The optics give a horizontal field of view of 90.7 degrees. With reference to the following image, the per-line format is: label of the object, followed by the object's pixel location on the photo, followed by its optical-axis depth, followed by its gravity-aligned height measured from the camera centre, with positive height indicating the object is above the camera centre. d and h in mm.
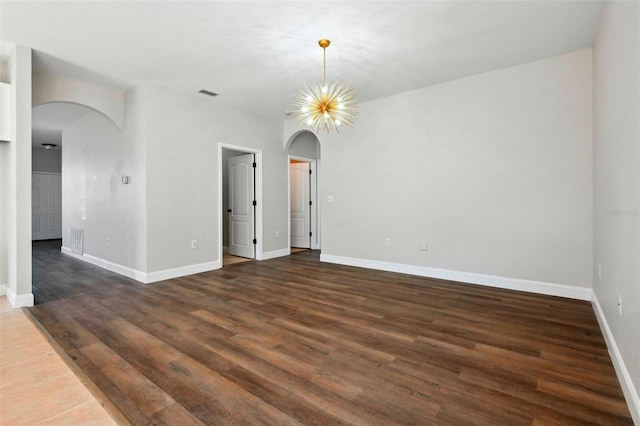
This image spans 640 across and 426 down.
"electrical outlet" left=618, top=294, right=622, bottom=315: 2062 -609
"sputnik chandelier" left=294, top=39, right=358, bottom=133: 3320 +1136
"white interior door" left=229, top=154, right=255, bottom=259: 6344 +145
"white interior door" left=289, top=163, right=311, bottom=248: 7727 +196
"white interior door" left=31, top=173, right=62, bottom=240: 9469 +248
